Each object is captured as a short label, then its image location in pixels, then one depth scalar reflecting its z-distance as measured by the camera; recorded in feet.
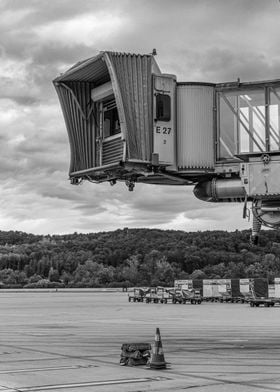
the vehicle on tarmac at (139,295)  263.90
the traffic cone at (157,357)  50.01
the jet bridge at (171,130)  54.70
